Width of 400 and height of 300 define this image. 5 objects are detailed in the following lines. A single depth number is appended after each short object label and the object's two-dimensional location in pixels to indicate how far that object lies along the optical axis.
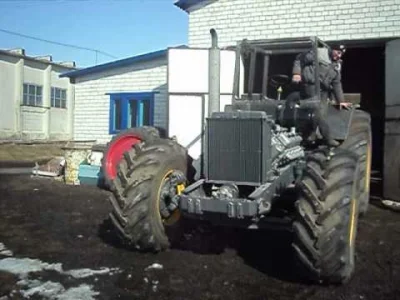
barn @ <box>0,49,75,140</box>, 30.34
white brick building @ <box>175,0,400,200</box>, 10.52
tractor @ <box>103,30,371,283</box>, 4.71
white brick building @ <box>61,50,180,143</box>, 14.28
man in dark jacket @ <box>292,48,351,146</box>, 6.36
